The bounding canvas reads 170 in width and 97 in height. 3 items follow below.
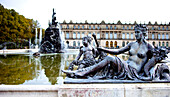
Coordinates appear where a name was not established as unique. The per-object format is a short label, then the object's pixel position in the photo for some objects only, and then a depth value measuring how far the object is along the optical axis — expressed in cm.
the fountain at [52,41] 1363
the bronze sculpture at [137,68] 251
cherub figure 374
